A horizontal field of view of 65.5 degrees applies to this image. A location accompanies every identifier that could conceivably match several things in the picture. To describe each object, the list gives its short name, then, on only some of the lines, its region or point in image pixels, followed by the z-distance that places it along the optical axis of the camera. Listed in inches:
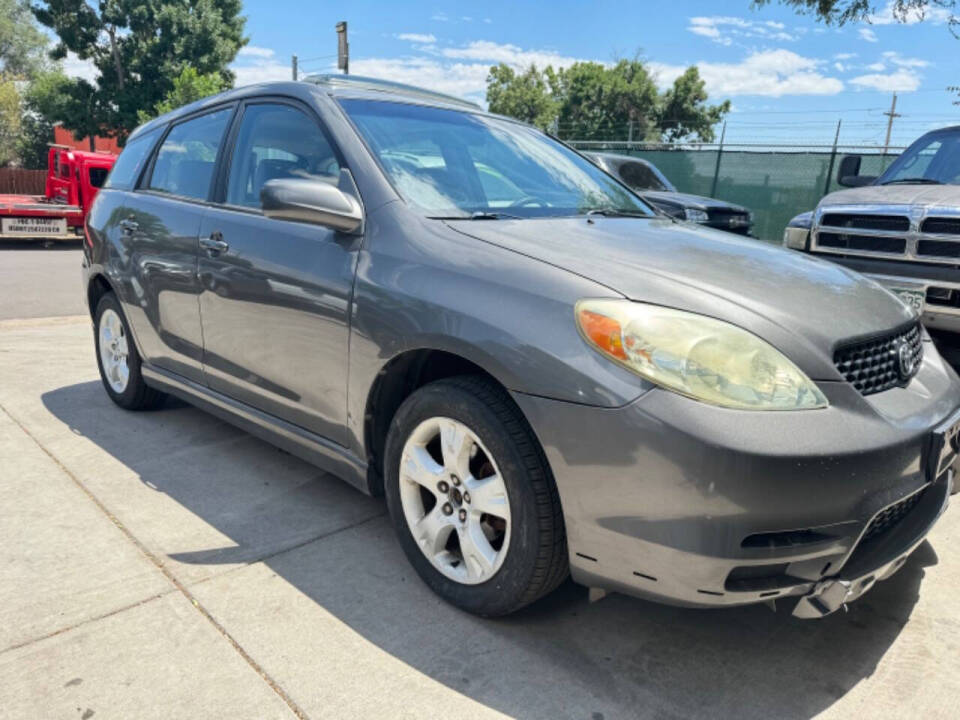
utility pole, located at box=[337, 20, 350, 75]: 681.6
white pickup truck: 175.0
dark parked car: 373.7
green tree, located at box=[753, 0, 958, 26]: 444.5
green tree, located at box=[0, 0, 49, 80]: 2319.1
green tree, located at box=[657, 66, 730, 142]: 2037.4
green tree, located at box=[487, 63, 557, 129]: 2517.2
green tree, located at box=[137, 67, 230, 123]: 1056.2
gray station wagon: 74.9
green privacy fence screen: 632.4
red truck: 583.8
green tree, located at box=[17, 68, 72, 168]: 1728.0
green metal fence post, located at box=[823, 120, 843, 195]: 627.2
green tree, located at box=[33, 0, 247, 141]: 1290.6
